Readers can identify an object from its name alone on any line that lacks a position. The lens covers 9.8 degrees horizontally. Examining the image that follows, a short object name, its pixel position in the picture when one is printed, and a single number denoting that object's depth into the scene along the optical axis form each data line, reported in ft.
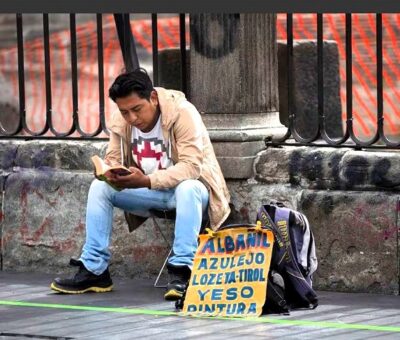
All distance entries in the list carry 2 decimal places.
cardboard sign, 39.21
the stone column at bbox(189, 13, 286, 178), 45.01
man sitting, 42.30
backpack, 39.35
